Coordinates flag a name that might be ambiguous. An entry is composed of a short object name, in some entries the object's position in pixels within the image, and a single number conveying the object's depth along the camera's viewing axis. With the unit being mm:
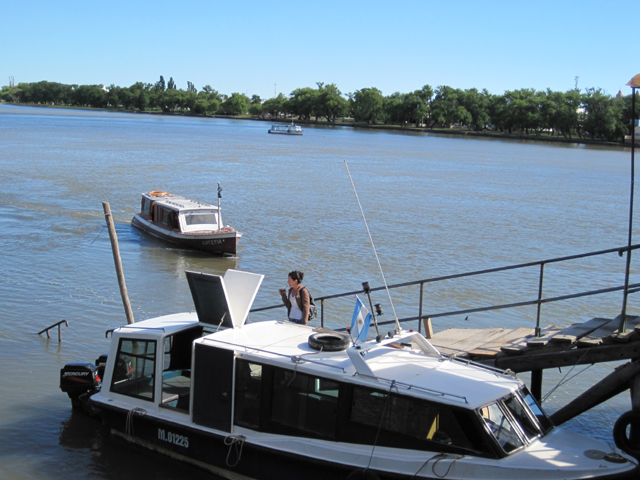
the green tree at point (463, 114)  196375
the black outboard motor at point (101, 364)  11500
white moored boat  7258
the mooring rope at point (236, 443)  8453
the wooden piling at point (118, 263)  14578
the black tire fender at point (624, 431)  8562
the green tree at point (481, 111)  194500
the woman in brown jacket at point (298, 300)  10891
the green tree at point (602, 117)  145875
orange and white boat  28359
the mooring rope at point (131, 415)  9484
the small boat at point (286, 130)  157525
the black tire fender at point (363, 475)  7438
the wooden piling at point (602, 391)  9008
